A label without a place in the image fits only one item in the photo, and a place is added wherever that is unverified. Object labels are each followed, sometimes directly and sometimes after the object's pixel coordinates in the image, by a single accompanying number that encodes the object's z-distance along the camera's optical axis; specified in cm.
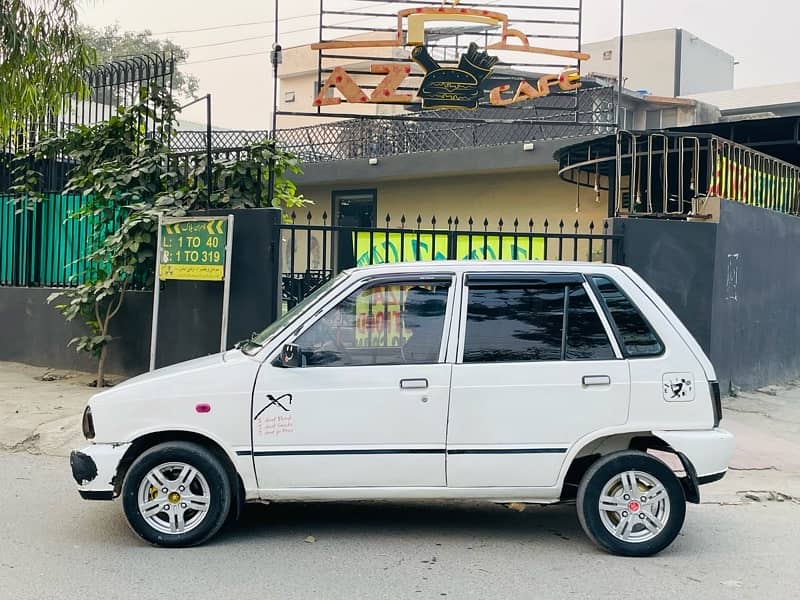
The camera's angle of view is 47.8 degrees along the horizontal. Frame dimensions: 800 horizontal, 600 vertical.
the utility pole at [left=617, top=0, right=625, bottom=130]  1539
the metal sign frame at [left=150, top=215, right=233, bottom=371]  927
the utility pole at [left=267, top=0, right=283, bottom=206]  1531
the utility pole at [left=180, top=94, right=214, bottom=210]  969
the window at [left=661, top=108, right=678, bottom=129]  2220
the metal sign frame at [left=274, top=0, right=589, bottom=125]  1474
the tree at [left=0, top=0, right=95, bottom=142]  1016
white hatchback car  536
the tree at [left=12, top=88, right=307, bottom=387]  1012
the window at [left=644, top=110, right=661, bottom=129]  2228
